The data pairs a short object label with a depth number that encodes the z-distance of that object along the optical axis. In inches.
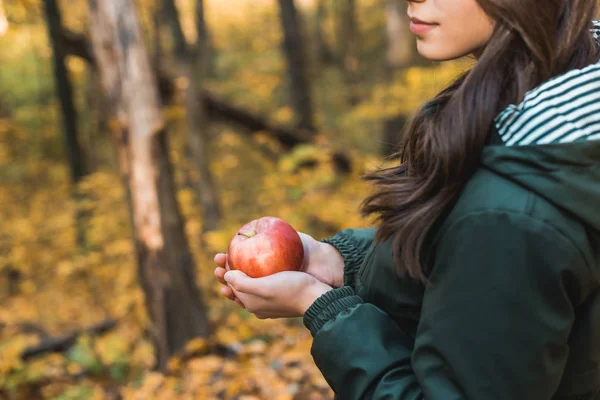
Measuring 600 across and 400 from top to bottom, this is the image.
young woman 34.3
